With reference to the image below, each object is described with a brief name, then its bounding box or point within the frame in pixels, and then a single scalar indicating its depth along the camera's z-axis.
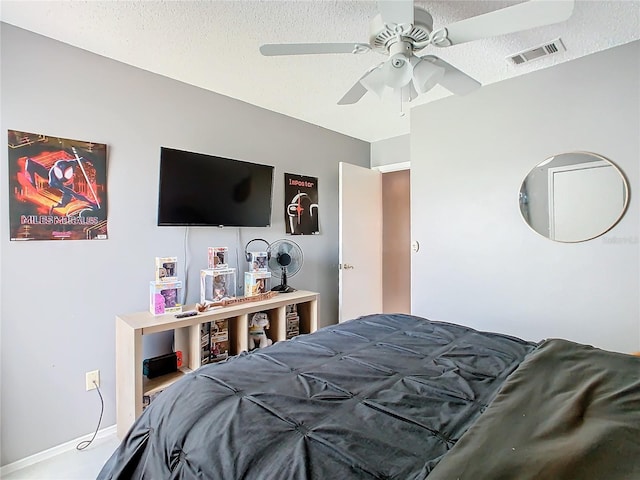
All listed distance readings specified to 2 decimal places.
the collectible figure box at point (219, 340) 2.43
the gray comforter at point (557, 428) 0.72
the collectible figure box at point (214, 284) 2.48
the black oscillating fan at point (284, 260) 2.97
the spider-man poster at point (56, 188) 1.89
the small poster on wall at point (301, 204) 3.33
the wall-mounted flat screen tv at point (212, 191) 2.34
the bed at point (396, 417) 0.77
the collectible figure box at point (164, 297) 2.18
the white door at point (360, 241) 3.54
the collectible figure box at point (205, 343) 2.33
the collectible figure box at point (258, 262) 2.79
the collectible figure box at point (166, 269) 2.22
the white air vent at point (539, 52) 2.10
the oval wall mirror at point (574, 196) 2.19
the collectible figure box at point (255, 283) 2.72
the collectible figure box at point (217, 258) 2.53
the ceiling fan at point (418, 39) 1.27
